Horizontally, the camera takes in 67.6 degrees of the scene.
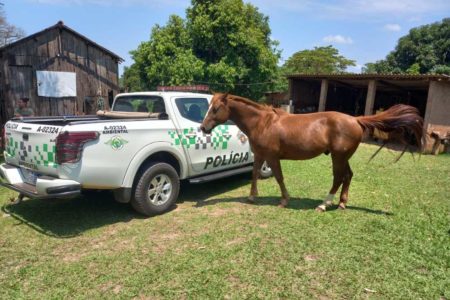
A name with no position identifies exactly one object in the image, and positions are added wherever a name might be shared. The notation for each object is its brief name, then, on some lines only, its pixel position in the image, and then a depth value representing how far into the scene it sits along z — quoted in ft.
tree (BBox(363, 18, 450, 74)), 93.81
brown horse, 16.43
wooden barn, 40.42
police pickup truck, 13.21
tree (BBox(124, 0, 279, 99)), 68.95
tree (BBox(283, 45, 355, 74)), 132.36
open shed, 41.91
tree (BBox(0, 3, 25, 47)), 59.80
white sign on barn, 42.60
